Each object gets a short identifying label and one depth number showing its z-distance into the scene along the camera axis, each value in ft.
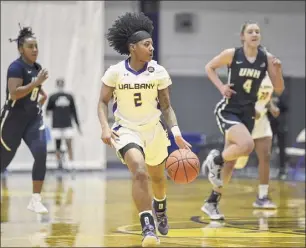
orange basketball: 33.11
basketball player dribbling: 33.69
